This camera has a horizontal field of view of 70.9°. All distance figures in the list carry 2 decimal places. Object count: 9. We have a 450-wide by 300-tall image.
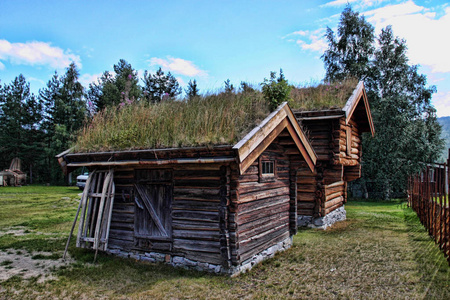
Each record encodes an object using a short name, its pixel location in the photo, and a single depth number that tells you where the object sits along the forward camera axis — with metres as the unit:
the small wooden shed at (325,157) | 13.63
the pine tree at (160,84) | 45.12
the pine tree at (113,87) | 39.78
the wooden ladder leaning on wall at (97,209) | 8.80
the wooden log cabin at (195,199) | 7.68
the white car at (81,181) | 29.86
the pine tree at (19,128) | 44.19
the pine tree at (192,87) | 31.78
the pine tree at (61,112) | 41.56
